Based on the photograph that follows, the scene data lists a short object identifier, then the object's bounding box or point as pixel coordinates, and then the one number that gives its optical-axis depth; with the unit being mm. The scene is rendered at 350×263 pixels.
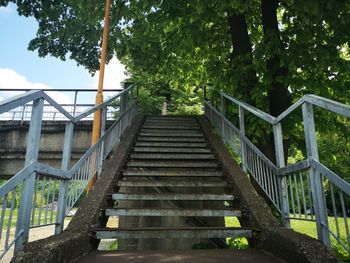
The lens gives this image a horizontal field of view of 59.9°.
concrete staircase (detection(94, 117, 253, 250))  3689
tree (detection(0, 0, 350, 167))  5457
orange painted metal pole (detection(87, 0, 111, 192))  7789
